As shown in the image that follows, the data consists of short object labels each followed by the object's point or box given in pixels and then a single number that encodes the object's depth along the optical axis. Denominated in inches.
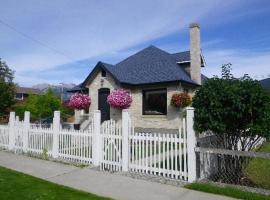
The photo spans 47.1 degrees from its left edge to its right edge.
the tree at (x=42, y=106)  984.9
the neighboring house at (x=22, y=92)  2503.1
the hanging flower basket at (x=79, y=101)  688.4
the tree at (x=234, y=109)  275.6
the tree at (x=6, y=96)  964.0
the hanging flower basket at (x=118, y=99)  616.7
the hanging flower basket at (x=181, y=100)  619.5
